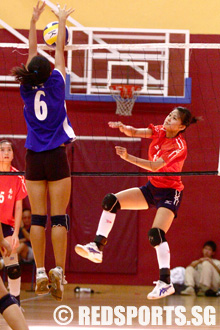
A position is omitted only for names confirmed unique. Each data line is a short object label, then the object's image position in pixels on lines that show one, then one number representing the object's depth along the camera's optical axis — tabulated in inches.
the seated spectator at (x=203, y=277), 724.7
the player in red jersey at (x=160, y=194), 402.3
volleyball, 419.9
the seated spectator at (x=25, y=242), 738.4
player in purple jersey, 341.3
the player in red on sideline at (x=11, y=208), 472.3
